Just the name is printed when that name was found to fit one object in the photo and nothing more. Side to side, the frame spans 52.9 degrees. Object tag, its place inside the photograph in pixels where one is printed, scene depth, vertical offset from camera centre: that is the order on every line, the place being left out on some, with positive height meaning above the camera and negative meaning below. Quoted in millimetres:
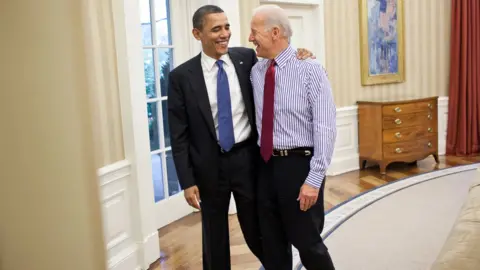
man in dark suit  2141 -199
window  3752 +45
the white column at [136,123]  2770 -219
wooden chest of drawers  5191 -624
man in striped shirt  1961 -224
